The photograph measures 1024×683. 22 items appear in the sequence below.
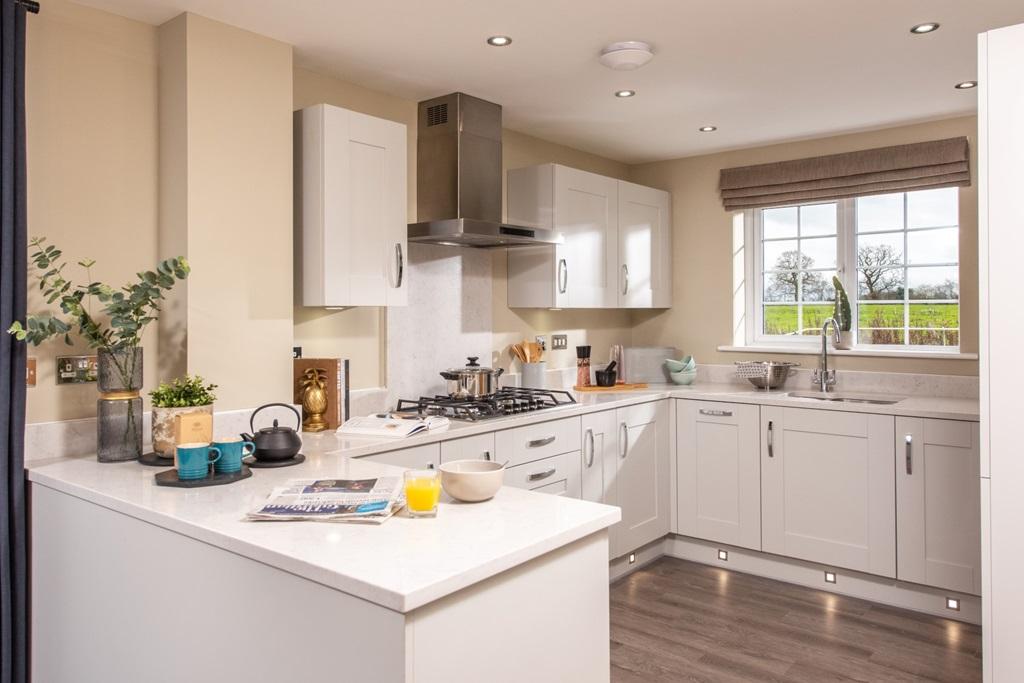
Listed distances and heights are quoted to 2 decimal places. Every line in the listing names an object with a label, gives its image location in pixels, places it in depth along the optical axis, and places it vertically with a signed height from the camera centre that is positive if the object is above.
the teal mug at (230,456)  2.03 -0.32
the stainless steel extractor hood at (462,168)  3.45 +0.83
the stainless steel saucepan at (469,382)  3.42 -0.20
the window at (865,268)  4.05 +0.41
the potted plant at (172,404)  2.22 -0.20
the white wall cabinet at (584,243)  3.95 +0.57
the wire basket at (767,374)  4.26 -0.21
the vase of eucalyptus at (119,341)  2.23 +0.00
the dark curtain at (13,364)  2.15 -0.06
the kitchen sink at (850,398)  3.81 -0.33
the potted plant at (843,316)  4.29 +0.12
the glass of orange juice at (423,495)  1.63 -0.35
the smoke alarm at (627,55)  2.84 +1.12
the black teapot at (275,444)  2.23 -0.31
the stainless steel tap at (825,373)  4.18 -0.20
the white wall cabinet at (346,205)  2.82 +0.54
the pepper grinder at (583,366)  4.51 -0.17
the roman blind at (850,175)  3.86 +0.93
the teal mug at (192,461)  1.95 -0.32
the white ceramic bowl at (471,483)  1.71 -0.34
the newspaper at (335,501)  1.60 -0.37
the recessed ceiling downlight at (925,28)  2.67 +1.14
